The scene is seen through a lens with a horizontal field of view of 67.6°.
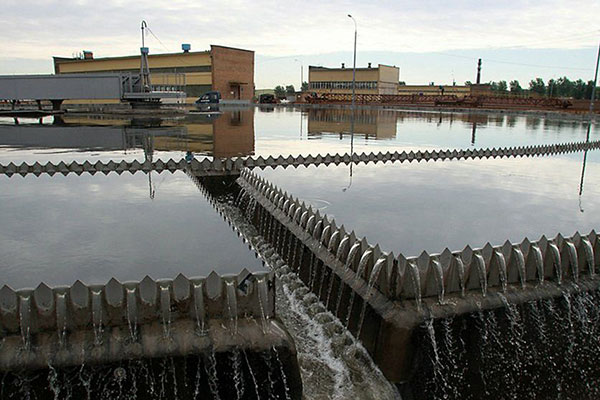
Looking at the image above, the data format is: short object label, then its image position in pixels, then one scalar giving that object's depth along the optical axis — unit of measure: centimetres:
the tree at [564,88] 13515
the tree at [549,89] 13295
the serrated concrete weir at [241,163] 1550
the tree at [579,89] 11664
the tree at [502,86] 15645
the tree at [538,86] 13871
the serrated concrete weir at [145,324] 452
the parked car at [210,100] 6619
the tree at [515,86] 14762
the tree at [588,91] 10298
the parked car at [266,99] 10006
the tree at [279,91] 15690
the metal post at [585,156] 1397
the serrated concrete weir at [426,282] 561
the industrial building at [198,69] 7625
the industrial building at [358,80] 10194
